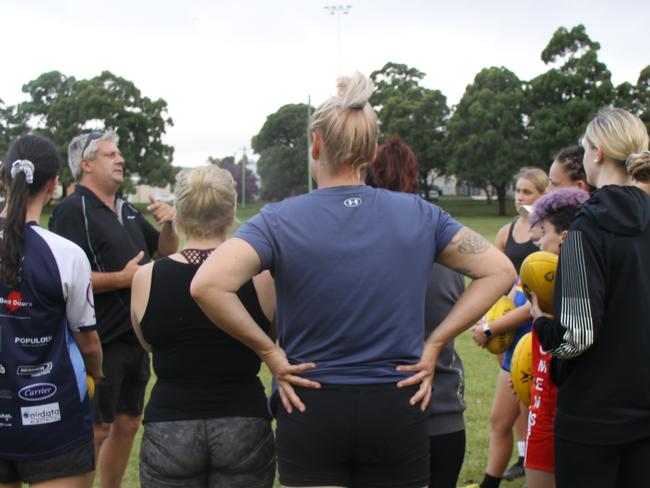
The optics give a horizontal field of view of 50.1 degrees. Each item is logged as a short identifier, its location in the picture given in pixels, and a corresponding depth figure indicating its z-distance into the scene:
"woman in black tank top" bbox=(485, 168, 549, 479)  4.79
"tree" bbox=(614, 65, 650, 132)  48.78
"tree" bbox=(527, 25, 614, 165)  48.72
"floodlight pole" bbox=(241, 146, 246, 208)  80.04
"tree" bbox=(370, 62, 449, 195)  58.50
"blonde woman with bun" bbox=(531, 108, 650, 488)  2.77
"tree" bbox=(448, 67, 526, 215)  51.84
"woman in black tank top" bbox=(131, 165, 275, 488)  3.00
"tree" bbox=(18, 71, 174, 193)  56.06
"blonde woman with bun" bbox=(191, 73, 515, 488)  2.51
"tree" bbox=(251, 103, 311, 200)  79.19
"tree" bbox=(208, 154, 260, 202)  90.00
